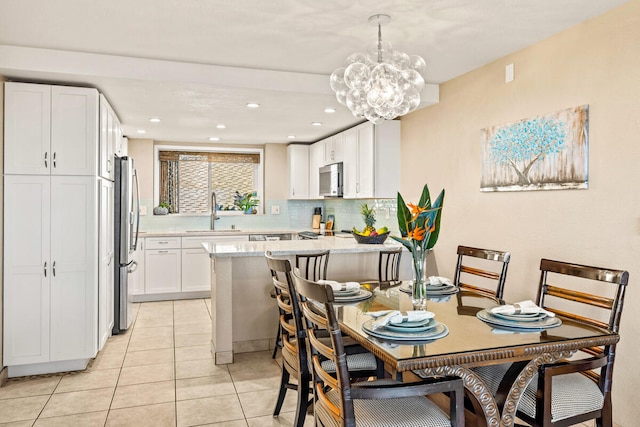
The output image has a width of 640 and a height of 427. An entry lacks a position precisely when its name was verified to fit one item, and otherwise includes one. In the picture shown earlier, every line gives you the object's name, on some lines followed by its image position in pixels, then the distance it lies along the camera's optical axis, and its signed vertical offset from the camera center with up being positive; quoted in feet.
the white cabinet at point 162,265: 19.72 -2.33
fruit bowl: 14.03 -0.82
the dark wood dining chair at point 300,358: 7.61 -2.46
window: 22.85 +1.78
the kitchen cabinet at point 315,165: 21.09 +2.18
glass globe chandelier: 8.34 +2.43
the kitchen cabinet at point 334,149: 18.69 +2.66
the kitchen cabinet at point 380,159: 16.02 +1.84
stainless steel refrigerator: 14.16 -0.86
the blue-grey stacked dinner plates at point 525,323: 6.32 -1.54
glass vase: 7.28 -1.12
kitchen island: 12.05 -1.95
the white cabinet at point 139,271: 19.56 -2.55
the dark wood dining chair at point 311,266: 12.10 -1.51
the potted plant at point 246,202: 23.61 +0.48
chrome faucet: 22.57 +0.06
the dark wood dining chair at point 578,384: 6.08 -2.38
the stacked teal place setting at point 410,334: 5.83 -1.57
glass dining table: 5.42 -1.65
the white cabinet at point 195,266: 20.16 -2.39
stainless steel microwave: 18.54 +1.32
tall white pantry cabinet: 10.88 -0.41
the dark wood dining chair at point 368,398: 5.34 -2.25
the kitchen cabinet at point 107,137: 12.09 +2.06
